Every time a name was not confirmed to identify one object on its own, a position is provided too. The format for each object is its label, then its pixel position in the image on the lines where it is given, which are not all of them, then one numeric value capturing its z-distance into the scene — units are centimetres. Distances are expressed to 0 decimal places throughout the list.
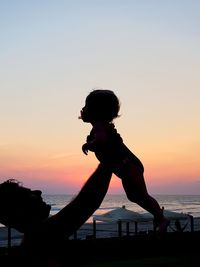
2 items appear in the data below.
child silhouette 239
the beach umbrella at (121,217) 2377
